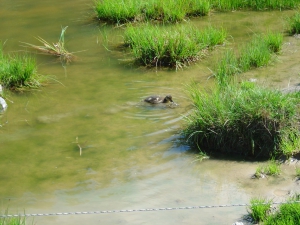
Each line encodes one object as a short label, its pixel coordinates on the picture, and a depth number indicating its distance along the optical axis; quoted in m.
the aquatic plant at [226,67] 15.72
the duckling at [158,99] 14.82
